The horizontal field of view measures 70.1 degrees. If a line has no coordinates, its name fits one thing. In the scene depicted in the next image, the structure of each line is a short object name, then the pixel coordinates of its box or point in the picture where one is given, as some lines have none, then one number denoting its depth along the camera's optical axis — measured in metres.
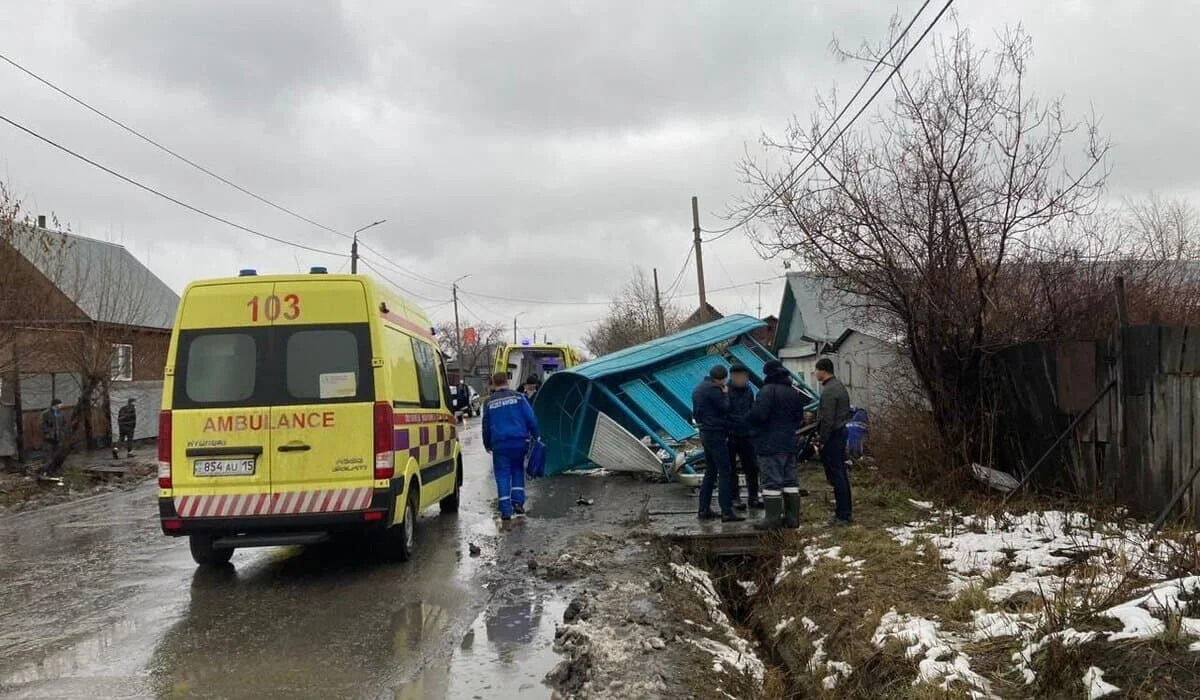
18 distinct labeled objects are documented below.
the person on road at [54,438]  14.91
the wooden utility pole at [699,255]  27.61
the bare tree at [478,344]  87.06
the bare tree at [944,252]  8.71
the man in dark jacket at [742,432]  9.21
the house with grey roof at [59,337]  14.02
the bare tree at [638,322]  56.81
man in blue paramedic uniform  9.34
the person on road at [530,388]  16.40
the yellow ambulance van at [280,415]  6.77
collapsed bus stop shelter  12.60
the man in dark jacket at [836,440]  8.22
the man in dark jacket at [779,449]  8.18
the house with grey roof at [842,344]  10.52
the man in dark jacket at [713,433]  9.09
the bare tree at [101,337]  15.91
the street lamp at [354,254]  30.42
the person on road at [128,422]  19.80
